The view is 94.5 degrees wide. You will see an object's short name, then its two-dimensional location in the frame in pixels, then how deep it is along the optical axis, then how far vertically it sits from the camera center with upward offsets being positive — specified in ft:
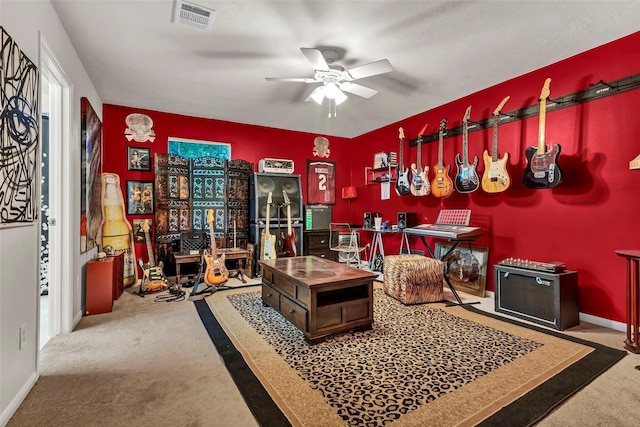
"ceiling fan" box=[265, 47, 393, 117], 8.43 +4.27
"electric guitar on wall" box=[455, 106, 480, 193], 12.21 +1.81
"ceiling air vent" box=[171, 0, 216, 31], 7.26 +5.03
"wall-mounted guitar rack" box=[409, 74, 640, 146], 8.74 +3.80
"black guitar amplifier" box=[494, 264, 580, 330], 8.85 -2.62
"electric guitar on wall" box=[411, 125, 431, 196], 14.29 +1.64
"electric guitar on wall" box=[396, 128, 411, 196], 15.16 +1.67
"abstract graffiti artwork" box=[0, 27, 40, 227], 5.06 +1.42
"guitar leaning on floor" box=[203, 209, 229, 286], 12.29 -2.52
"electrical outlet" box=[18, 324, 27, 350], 5.57 -2.44
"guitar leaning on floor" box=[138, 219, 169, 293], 12.53 -2.92
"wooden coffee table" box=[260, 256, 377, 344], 7.84 -2.51
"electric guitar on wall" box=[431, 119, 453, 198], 13.32 +1.55
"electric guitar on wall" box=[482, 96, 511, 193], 11.16 +1.69
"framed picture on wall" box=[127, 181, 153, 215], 14.69 +0.65
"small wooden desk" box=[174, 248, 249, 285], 13.10 -2.18
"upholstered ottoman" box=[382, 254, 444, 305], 10.97 -2.56
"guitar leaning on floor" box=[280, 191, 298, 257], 15.97 -1.68
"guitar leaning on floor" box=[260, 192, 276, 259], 15.25 -1.70
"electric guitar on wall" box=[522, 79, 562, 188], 9.66 +1.74
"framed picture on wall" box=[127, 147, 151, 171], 14.70 +2.60
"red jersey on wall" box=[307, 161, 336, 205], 19.57 +1.94
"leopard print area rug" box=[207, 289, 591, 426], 5.21 -3.46
